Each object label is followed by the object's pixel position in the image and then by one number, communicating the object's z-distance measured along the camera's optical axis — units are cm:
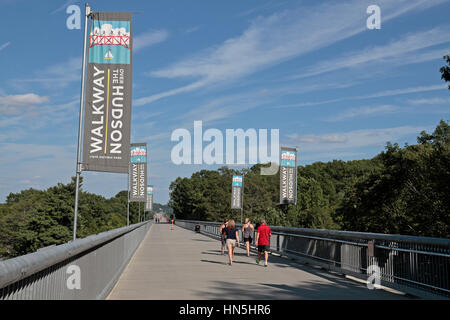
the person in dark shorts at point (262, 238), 1715
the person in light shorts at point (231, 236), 1741
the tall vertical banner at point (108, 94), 1315
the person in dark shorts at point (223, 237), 2286
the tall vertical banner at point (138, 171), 3906
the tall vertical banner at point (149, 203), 8634
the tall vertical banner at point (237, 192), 4544
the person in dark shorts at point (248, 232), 2158
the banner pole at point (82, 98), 1273
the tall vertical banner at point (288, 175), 3139
